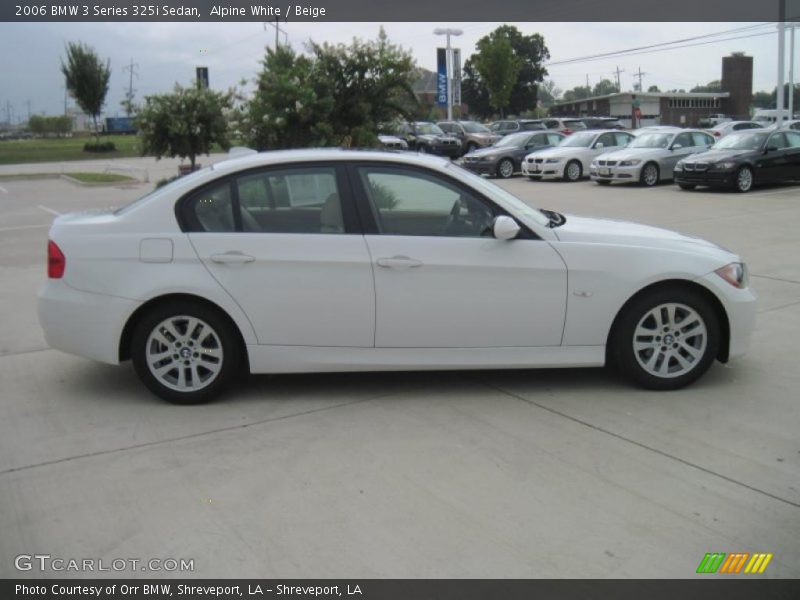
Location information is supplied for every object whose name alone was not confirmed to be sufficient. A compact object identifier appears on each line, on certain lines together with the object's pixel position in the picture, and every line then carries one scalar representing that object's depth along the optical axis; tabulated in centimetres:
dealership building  8425
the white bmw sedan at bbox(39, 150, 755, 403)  502
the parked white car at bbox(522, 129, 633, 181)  2411
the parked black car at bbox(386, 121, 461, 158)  3319
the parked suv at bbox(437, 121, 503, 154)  3466
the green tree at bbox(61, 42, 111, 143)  4166
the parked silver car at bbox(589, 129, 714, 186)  2156
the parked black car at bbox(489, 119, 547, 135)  3897
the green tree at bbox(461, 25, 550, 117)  8200
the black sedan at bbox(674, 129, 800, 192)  1875
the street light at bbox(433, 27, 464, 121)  4872
